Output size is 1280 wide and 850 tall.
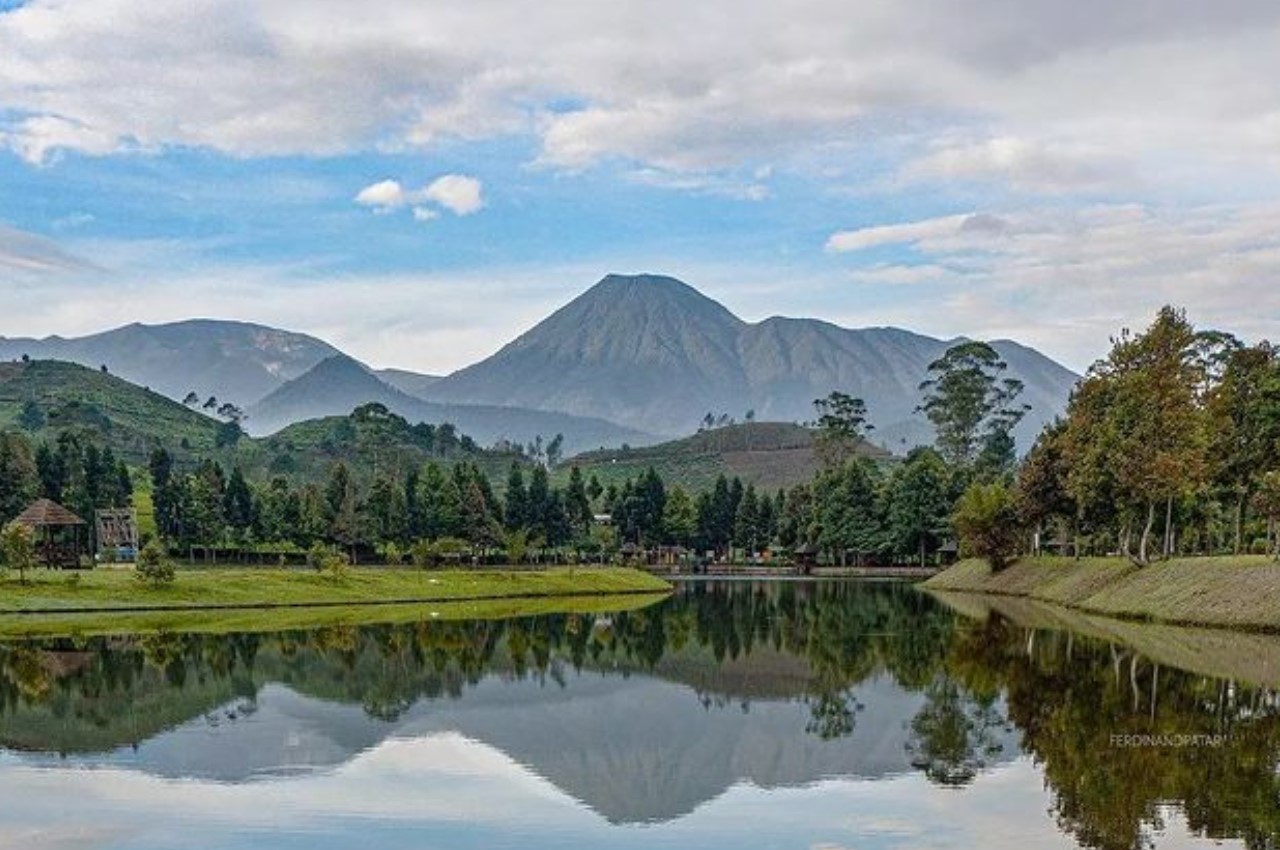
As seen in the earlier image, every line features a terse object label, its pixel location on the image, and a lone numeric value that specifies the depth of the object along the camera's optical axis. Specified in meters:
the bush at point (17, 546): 65.12
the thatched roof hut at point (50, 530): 84.12
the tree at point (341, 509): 112.25
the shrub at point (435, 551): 100.88
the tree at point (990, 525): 95.03
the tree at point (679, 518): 148.25
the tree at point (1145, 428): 65.56
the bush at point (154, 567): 69.12
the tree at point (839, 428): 163.38
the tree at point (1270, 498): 56.91
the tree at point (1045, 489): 83.56
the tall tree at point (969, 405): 159.75
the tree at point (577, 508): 137.62
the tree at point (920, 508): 126.94
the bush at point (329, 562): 80.38
